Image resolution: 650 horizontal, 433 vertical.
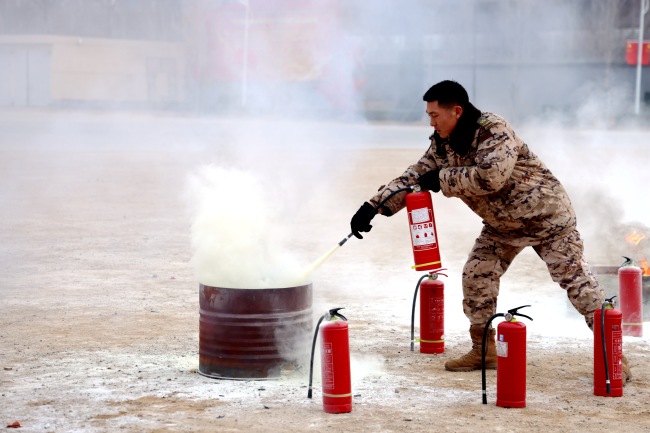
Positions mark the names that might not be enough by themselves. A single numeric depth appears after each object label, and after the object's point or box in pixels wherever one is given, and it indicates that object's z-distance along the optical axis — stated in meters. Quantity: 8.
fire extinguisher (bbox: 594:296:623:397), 11.70
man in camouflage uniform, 12.16
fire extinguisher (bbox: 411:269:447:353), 14.15
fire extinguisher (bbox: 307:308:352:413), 10.91
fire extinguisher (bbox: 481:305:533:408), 11.25
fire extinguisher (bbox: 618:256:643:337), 14.70
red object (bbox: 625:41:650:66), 76.81
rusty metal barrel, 12.22
